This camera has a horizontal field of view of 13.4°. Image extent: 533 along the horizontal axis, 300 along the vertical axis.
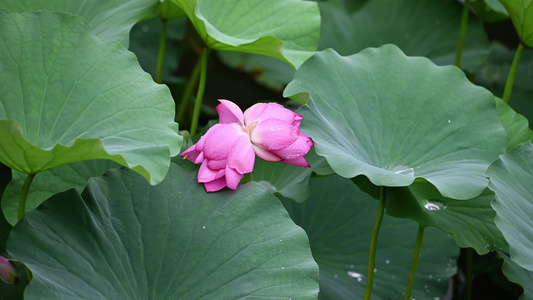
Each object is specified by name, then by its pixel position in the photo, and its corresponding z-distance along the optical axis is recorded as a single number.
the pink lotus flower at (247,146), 3.66
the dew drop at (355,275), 3.98
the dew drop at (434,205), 3.82
